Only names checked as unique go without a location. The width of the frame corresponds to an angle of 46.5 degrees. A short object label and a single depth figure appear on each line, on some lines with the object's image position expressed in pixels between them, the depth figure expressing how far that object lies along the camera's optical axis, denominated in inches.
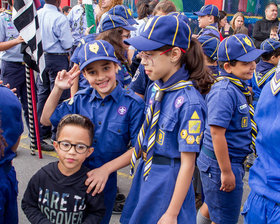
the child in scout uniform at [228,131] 98.1
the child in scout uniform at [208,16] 218.8
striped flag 152.5
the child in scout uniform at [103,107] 87.9
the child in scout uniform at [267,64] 167.0
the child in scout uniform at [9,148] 80.5
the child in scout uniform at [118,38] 134.4
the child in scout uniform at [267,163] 66.6
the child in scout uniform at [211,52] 143.7
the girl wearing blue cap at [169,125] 75.2
